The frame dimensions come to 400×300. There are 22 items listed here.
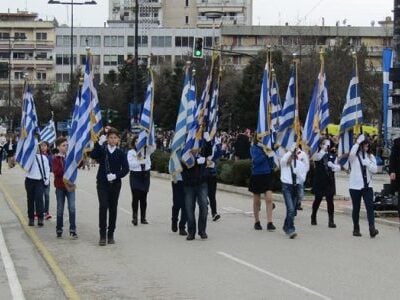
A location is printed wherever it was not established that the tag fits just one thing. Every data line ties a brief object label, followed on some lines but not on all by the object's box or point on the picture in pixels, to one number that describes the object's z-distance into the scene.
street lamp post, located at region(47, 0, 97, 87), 37.71
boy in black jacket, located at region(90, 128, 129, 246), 13.13
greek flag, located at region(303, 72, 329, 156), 16.56
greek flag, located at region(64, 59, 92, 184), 13.95
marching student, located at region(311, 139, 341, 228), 15.68
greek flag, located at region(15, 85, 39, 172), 15.75
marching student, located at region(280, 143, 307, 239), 13.90
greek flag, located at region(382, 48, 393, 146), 21.94
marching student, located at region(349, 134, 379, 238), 14.11
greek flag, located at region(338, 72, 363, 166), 15.12
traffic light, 33.72
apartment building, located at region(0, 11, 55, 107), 124.50
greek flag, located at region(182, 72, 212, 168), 13.84
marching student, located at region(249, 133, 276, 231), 15.09
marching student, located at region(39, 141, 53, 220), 16.25
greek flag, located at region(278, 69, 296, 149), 15.56
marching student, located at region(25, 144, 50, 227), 15.79
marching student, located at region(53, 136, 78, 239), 14.02
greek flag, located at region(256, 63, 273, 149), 15.24
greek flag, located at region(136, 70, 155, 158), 16.11
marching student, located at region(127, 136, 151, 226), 15.96
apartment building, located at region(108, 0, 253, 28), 134.25
